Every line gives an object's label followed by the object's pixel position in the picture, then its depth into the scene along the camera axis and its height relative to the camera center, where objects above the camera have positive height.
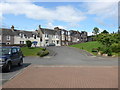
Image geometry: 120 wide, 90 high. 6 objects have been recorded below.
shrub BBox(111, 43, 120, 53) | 17.95 -0.72
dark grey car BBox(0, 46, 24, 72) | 6.38 -1.04
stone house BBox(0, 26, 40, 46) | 31.37 +3.08
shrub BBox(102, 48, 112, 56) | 16.00 -1.38
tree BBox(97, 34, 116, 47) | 18.46 +0.95
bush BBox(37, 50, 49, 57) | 14.87 -1.70
